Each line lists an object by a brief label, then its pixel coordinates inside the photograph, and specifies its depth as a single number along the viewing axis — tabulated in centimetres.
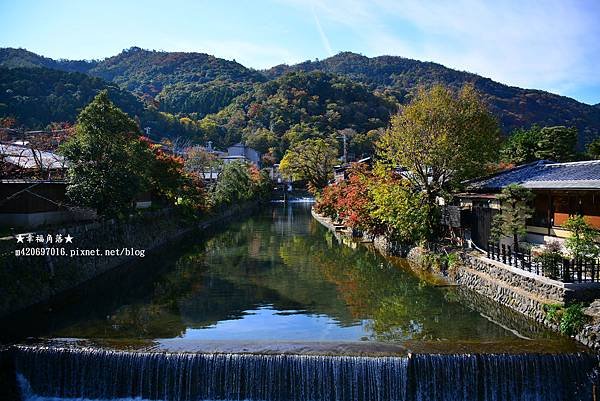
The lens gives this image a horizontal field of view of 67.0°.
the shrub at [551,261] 1345
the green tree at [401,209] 2248
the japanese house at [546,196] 1664
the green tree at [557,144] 3581
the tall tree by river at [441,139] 2306
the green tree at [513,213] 1697
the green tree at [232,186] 4906
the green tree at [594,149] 3381
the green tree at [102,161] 2119
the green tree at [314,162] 6153
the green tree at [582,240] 1356
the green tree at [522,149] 3766
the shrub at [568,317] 1215
